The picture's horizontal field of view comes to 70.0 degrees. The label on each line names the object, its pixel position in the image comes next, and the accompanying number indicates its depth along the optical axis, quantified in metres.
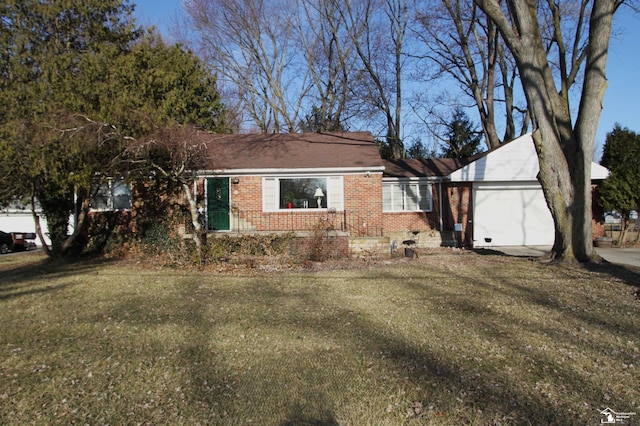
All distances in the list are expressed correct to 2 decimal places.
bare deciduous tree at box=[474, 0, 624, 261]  10.62
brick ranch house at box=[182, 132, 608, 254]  15.34
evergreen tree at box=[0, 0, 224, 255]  11.76
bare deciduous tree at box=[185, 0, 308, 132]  29.65
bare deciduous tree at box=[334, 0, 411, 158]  27.72
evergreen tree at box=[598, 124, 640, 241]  15.95
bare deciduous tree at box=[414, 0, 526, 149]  24.17
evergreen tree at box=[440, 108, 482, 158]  30.62
